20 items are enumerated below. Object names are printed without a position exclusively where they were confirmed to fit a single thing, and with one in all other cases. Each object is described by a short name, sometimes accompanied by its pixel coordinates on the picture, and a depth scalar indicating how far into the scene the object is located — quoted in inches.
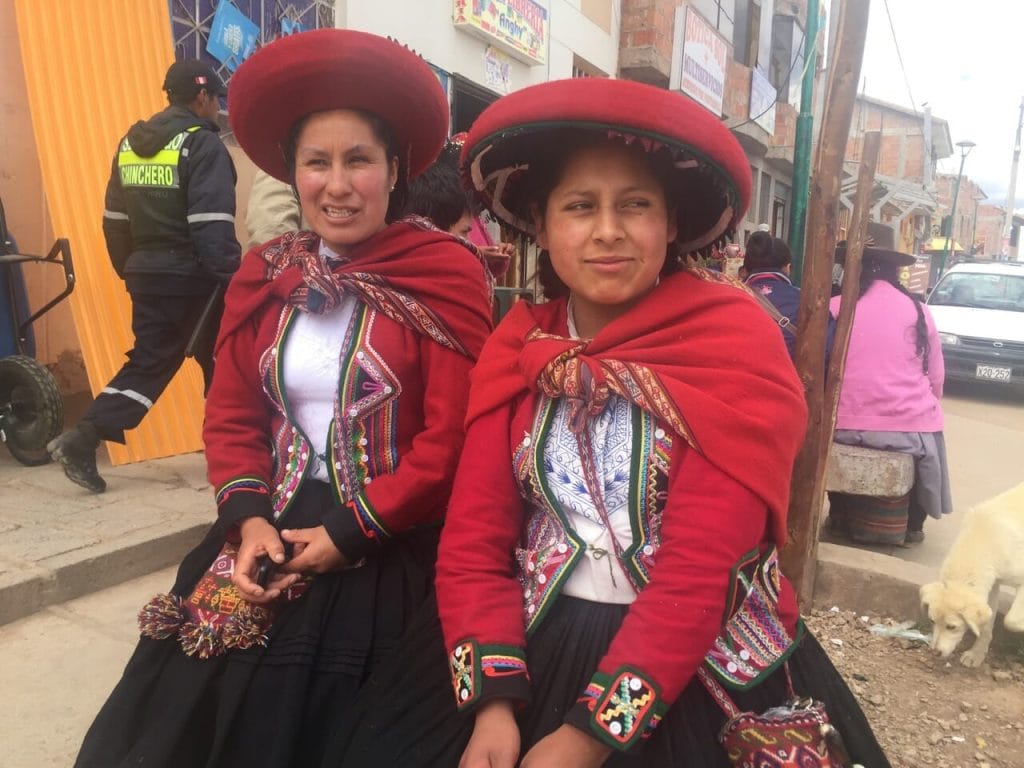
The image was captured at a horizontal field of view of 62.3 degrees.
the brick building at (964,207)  1831.7
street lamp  1194.9
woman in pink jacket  168.9
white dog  113.9
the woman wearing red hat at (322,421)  61.6
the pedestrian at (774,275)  176.1
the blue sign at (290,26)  219.1
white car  389.4
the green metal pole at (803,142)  342.6
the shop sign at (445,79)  275.3
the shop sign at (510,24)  281.0
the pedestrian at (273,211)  150.2
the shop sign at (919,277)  534.9
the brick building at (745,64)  406.6
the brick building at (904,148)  1172.5
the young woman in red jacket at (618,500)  51.8
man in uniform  148.9
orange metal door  168.2
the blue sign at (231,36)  201.0
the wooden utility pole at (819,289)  104.4
